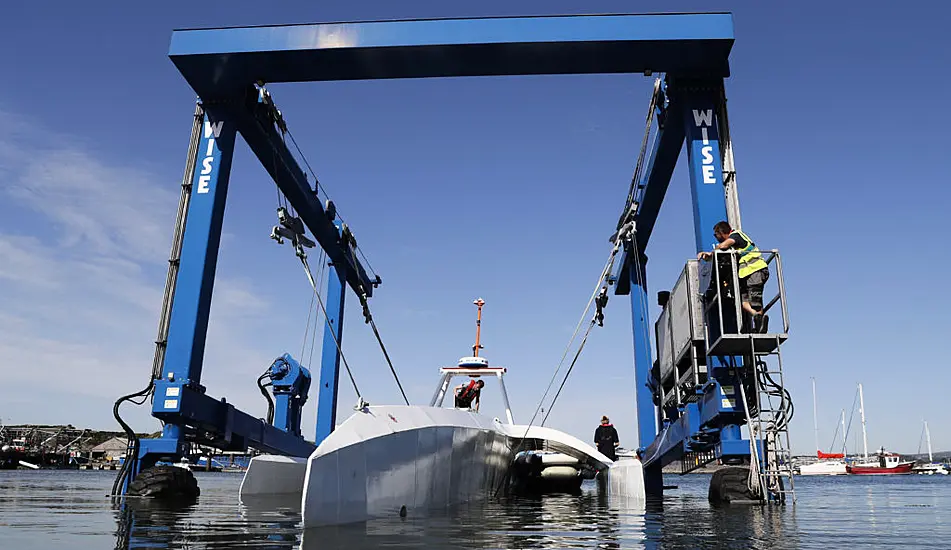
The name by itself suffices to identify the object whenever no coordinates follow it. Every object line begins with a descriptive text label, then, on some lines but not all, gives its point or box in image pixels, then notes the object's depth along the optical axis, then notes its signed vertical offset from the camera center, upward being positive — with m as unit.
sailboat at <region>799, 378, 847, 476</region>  65.38 +0.68
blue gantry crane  9.08 +5.28
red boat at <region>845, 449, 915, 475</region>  59.81 +0.86
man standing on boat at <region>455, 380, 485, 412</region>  14.38 +1.44
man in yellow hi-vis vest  8.27 +2.30
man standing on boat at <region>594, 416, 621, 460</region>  16.45 +0.67
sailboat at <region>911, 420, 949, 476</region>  65.81 +0.85
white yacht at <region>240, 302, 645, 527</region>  5.85 -0.04
